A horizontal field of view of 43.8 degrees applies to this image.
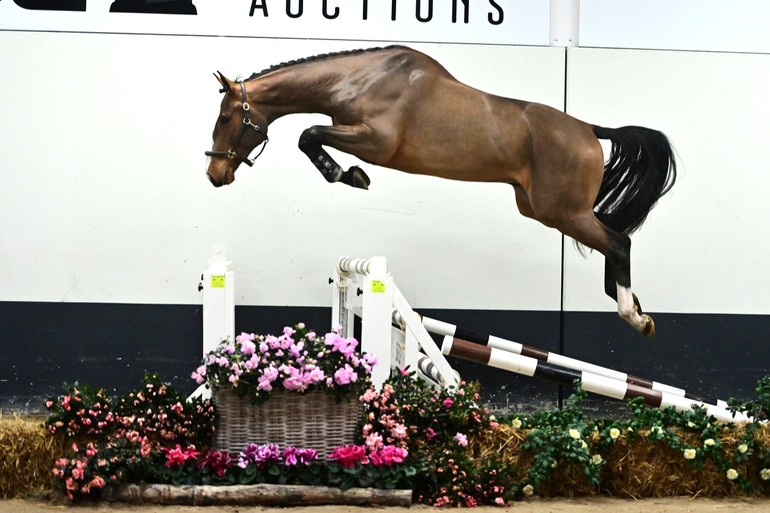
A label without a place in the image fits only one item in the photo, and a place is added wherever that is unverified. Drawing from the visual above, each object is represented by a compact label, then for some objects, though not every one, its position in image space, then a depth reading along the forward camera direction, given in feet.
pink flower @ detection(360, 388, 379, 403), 11.46
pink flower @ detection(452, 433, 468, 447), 11.32
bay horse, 14.90
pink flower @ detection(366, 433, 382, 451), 10.91
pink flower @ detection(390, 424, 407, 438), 11.12
